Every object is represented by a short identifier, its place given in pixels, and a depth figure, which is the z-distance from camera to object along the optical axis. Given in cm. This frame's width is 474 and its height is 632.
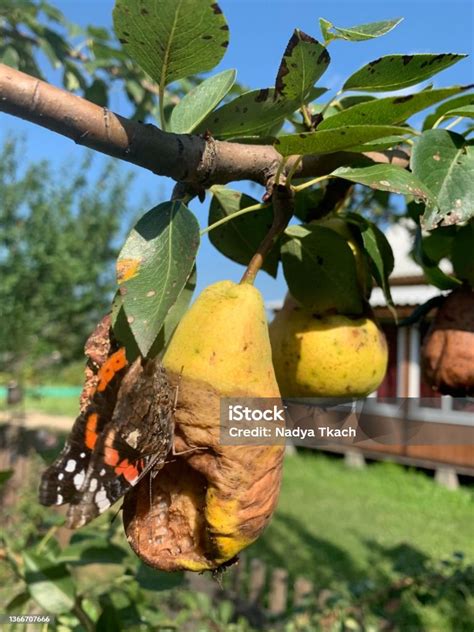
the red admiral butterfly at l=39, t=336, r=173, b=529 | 15
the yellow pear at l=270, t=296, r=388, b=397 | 22
